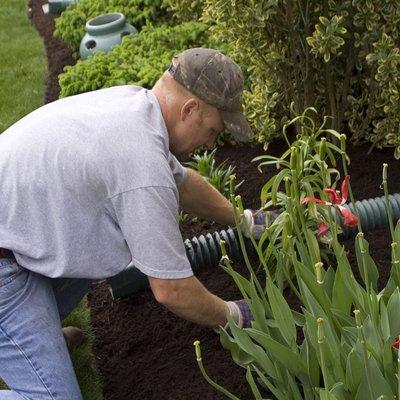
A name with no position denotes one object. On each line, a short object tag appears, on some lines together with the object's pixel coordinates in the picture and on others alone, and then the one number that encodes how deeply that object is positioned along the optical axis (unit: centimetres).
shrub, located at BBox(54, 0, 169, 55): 590
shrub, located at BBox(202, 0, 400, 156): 345
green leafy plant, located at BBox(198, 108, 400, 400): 193
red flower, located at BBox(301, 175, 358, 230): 198
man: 224
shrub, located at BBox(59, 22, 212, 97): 469
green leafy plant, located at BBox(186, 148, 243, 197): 374
